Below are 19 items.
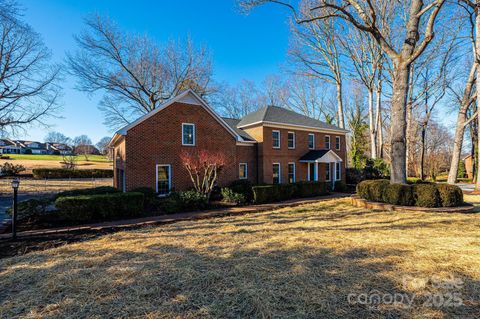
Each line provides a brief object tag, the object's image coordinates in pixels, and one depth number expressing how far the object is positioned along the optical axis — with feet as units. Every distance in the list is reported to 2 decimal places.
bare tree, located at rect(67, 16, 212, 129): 72.59
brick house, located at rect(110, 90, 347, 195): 38.58
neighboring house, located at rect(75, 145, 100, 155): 218.40
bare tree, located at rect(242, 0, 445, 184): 34.40
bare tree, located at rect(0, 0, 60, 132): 50.08
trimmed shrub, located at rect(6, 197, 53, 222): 24.67
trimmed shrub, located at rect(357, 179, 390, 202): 33.84
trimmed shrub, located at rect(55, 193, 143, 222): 25.18
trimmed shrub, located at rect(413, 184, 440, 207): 29.40
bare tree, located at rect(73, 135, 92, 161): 221.58
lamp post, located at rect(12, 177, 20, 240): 20.04
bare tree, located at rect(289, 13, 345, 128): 75.10
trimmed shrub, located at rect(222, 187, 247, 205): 37.66
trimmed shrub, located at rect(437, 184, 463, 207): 29.37
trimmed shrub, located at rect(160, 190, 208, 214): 31.86
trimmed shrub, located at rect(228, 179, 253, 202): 40.15
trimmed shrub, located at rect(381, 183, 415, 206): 30.99
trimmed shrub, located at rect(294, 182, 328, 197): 46.21
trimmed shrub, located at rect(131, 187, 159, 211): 33.02
